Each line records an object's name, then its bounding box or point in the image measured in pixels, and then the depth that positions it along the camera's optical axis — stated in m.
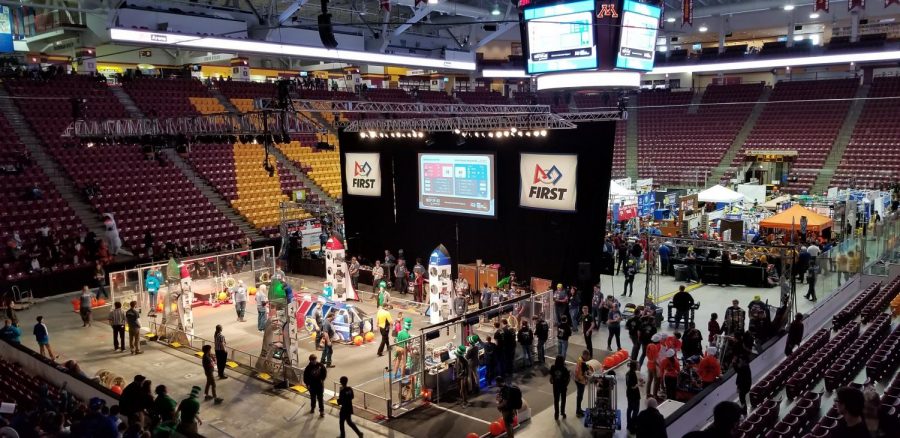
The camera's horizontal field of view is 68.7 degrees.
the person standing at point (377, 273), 19.91
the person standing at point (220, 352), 12.77
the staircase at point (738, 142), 34.91
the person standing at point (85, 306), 16.58
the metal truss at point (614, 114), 17.42
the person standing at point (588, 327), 13.31
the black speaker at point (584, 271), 15.59
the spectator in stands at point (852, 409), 5.48
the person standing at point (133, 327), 14.41
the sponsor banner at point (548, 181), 16.44
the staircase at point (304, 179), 30.20
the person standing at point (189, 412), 9.15
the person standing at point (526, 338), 13.15
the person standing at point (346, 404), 10.16
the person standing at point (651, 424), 7.53
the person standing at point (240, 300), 16.98
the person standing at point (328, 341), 13.23
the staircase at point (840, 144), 31.64
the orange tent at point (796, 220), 19.38
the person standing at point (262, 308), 15.49
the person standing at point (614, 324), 13.66
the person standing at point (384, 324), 13.92
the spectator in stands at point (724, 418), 5.44
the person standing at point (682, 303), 14.88
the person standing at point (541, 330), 13.33
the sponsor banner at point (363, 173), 21.88
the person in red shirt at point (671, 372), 10.86
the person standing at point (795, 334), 12.25
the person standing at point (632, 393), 10.00
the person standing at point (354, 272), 19.55
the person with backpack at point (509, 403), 9.72
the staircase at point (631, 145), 38.07
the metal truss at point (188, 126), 17.31
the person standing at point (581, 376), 10.79
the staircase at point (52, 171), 22.66
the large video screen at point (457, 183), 18.41
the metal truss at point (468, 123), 16.23
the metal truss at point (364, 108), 16.53
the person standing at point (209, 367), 11.84
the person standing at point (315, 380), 11.12
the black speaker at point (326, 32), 12.12
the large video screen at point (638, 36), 17.77
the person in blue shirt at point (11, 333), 12.87
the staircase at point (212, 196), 26.11
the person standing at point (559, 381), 10.48
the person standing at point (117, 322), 14.64
